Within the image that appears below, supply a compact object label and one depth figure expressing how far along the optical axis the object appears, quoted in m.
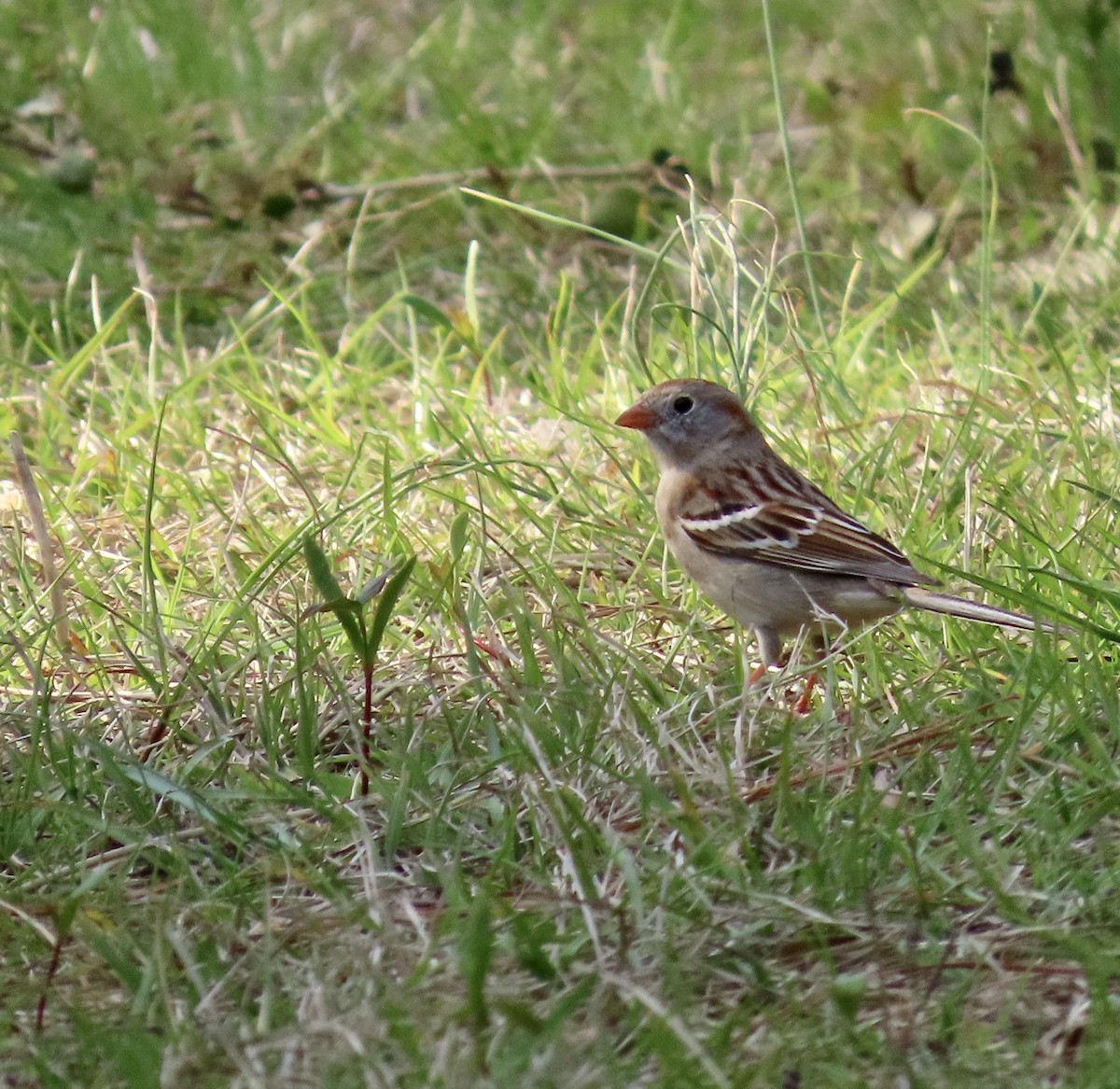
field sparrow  6.72
